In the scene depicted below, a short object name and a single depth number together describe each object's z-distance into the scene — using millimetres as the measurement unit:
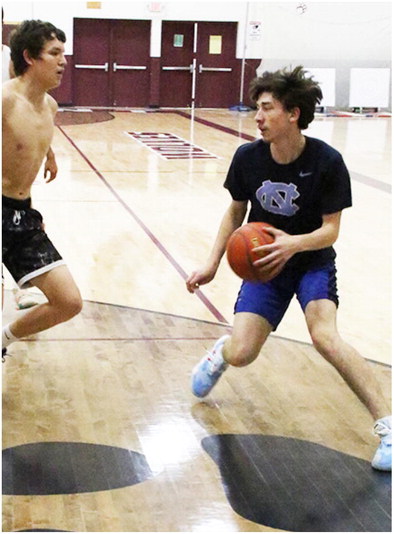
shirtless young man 4203
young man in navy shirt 3859
